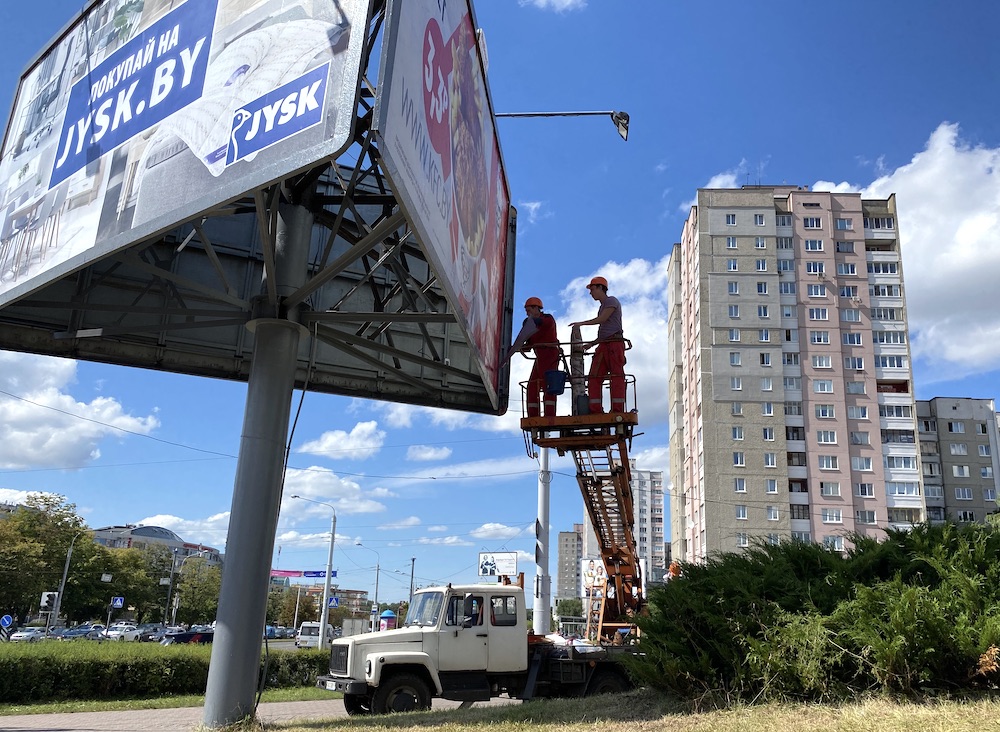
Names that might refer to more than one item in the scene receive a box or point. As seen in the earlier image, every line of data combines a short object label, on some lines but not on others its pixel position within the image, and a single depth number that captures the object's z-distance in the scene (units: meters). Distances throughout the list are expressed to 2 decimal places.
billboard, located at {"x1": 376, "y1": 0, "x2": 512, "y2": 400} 6.88
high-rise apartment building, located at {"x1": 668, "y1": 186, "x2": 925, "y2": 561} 70.88
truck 13.20
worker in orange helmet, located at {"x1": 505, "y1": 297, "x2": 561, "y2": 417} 14.27
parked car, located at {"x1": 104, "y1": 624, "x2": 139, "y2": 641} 61.00
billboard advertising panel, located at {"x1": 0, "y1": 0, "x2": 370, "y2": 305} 6.97
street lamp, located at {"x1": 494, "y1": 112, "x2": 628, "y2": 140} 17.25
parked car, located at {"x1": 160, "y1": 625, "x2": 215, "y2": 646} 45.25
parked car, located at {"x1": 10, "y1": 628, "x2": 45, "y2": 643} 56.23
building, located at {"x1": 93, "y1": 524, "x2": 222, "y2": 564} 149.62
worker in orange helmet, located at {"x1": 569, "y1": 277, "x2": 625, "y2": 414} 13.63
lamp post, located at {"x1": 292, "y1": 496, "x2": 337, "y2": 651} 36.44
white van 48.66
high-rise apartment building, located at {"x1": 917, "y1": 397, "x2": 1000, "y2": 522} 82.81
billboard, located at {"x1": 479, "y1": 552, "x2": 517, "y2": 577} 43.22
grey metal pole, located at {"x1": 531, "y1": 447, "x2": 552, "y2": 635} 22.62
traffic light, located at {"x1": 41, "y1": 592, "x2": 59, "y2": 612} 31.58
